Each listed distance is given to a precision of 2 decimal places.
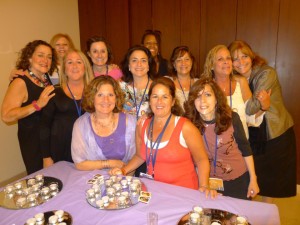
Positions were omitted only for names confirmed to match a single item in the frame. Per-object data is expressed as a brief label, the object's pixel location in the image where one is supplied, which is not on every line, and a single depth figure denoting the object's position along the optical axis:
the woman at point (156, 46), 3.45
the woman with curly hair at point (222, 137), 2.03
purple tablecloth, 1.33
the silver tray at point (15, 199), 1.44
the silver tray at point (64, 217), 1.30
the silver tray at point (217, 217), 1.27
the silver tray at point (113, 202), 1.42
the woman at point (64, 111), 2.39
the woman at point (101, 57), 2.85
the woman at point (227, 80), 2.51
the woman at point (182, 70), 2.75
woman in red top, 1.86
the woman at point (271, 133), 2.63
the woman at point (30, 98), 2.45
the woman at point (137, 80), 2.55
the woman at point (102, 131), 2.03
